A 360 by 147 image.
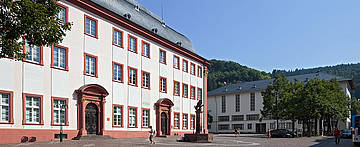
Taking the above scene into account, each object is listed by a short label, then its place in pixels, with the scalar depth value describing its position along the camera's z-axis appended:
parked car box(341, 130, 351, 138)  51.25
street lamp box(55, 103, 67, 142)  28.52
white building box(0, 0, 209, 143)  25.87
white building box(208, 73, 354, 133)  95.00
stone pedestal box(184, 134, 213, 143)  32.09
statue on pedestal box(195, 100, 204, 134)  33.68
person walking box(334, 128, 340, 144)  33.16
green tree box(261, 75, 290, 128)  59.30
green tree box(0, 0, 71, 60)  13.02
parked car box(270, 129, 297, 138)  52.06
